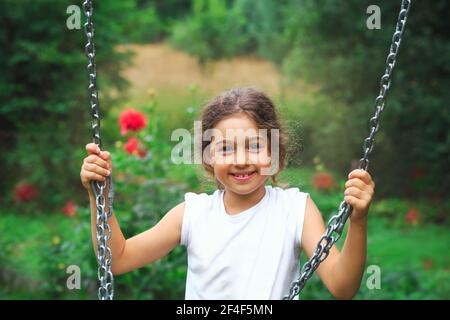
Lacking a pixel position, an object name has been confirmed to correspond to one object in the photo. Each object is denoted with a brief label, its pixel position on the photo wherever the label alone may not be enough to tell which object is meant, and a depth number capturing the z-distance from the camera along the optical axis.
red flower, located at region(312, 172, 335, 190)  6.09
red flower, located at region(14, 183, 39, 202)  6.65
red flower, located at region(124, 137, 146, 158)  3.84
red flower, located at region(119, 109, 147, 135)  3.87
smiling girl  1.93
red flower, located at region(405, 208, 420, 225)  6.57
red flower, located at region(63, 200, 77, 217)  4.32
